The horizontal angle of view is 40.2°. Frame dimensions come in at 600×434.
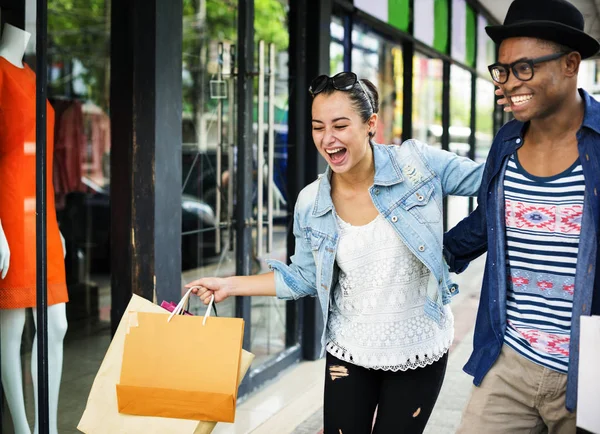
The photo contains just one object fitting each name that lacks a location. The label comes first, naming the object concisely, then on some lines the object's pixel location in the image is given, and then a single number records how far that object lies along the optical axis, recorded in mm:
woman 2848
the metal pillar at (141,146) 4164
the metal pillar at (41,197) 3582
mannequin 3459
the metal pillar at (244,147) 5480
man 2314
